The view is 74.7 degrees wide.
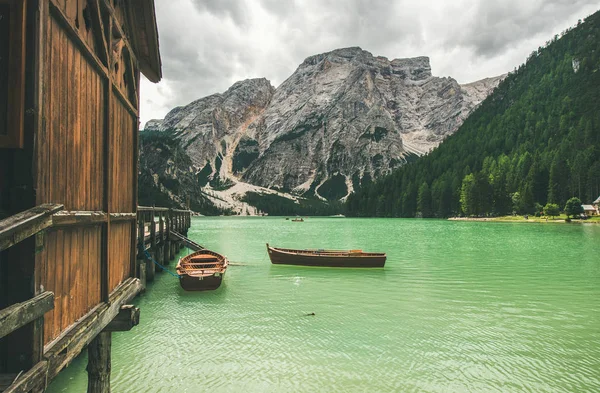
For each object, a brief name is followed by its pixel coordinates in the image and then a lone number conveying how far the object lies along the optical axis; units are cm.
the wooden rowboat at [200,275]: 2248
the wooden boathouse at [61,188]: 467
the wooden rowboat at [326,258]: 3202
